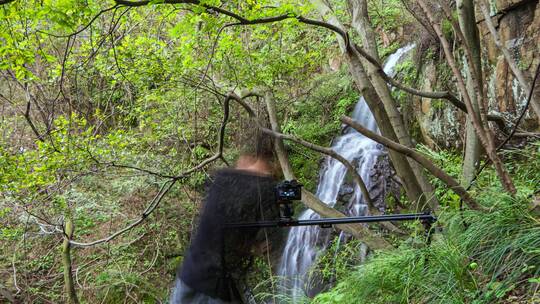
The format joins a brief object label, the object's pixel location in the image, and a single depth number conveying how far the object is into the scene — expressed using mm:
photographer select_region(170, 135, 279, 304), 2623
